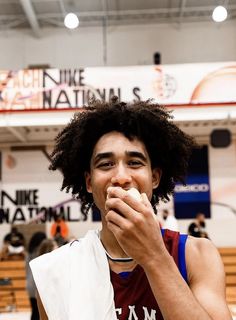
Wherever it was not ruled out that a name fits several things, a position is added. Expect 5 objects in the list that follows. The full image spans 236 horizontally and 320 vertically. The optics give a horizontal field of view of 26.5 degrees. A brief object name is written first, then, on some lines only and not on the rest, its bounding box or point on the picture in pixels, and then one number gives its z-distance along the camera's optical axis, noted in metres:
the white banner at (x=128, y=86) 11.87
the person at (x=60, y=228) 14.35
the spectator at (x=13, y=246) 13.84
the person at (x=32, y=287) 6.44
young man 1.12
